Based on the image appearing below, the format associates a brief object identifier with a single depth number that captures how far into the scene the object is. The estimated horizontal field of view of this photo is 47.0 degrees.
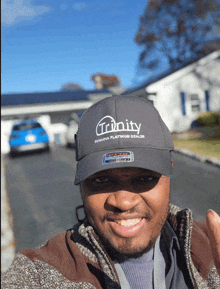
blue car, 12.26
